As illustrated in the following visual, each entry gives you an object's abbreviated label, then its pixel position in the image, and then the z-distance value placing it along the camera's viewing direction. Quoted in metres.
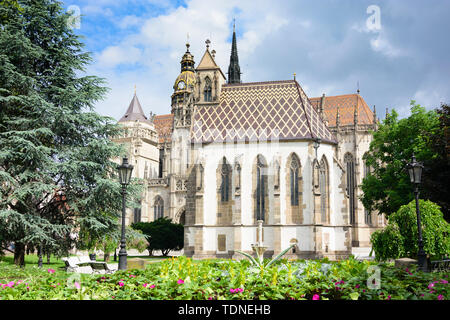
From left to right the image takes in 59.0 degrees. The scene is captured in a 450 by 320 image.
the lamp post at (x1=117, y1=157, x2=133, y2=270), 13.18
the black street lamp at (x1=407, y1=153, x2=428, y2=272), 13.23
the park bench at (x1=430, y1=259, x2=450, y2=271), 13.46
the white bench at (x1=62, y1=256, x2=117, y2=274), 14.05
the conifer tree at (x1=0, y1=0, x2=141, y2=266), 16.41
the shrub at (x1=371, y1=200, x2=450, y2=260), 17.94
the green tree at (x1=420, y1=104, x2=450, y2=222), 22.03
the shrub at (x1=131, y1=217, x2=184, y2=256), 41.75
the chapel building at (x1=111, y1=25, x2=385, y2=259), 31.67
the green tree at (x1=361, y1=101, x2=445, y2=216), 24.58
